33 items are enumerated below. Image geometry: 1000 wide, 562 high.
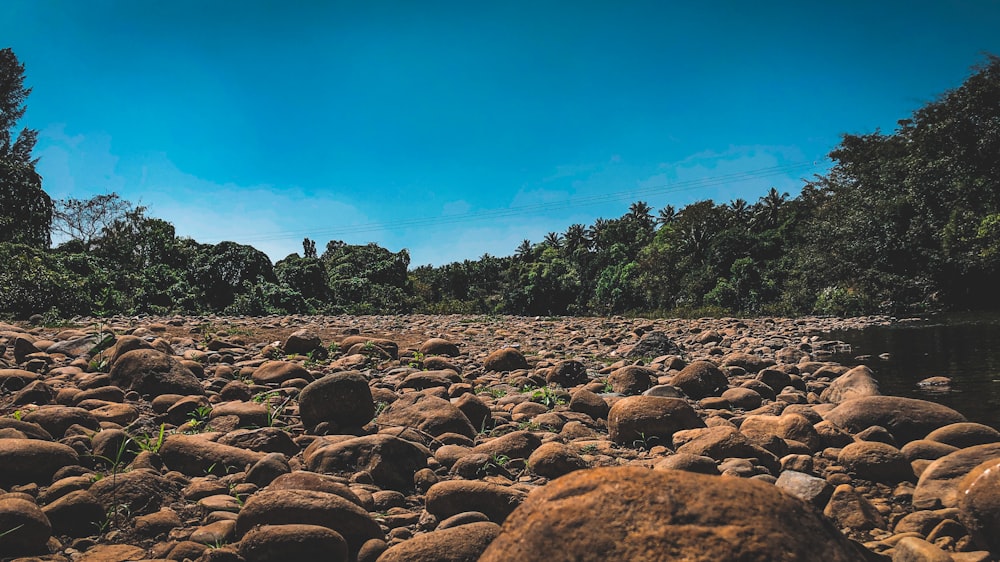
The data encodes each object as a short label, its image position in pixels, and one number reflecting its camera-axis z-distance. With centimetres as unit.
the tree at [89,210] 2964
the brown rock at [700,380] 587
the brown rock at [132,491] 262
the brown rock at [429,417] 420
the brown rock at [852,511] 276
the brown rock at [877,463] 337
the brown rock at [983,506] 235
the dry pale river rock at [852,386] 543
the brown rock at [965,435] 365
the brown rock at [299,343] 763
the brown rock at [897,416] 408
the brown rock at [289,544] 217
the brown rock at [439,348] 852
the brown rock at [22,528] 218
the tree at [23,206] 1702
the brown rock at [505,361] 752
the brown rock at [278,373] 564
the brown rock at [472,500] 276
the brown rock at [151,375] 473
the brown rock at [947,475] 296
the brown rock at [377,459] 324
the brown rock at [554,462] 341
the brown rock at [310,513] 234
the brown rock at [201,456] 323
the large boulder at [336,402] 432
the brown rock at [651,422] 422
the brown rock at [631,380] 601
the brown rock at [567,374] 653
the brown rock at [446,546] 212
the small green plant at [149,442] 338
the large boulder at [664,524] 149
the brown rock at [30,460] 274
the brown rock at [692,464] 325
